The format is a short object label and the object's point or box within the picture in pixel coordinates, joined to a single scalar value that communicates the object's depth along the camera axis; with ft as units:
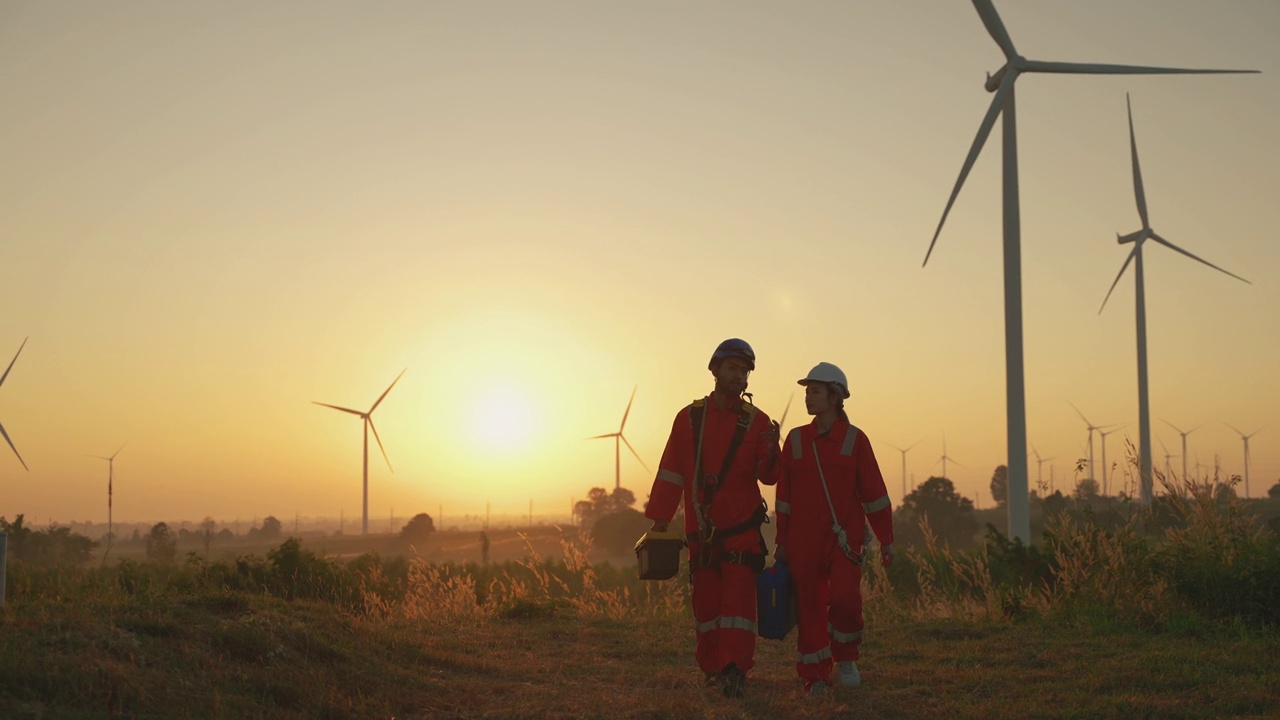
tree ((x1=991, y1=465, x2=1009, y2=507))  327.26
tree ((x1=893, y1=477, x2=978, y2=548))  228.35
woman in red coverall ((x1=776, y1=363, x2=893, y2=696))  27.43
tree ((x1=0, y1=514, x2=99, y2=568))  133.08
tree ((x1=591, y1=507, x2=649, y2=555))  258.57
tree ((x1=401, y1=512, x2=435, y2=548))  307.78
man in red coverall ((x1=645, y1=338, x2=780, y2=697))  27.27
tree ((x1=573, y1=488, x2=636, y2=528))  420.77
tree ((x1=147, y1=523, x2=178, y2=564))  182.67
